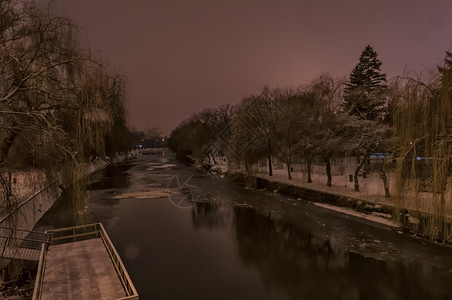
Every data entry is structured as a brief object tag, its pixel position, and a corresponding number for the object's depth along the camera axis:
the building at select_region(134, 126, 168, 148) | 194.90
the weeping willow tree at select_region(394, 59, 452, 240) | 9.89
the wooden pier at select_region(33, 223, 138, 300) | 6.89
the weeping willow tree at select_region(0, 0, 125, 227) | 5.99
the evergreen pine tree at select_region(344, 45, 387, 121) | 18.88
